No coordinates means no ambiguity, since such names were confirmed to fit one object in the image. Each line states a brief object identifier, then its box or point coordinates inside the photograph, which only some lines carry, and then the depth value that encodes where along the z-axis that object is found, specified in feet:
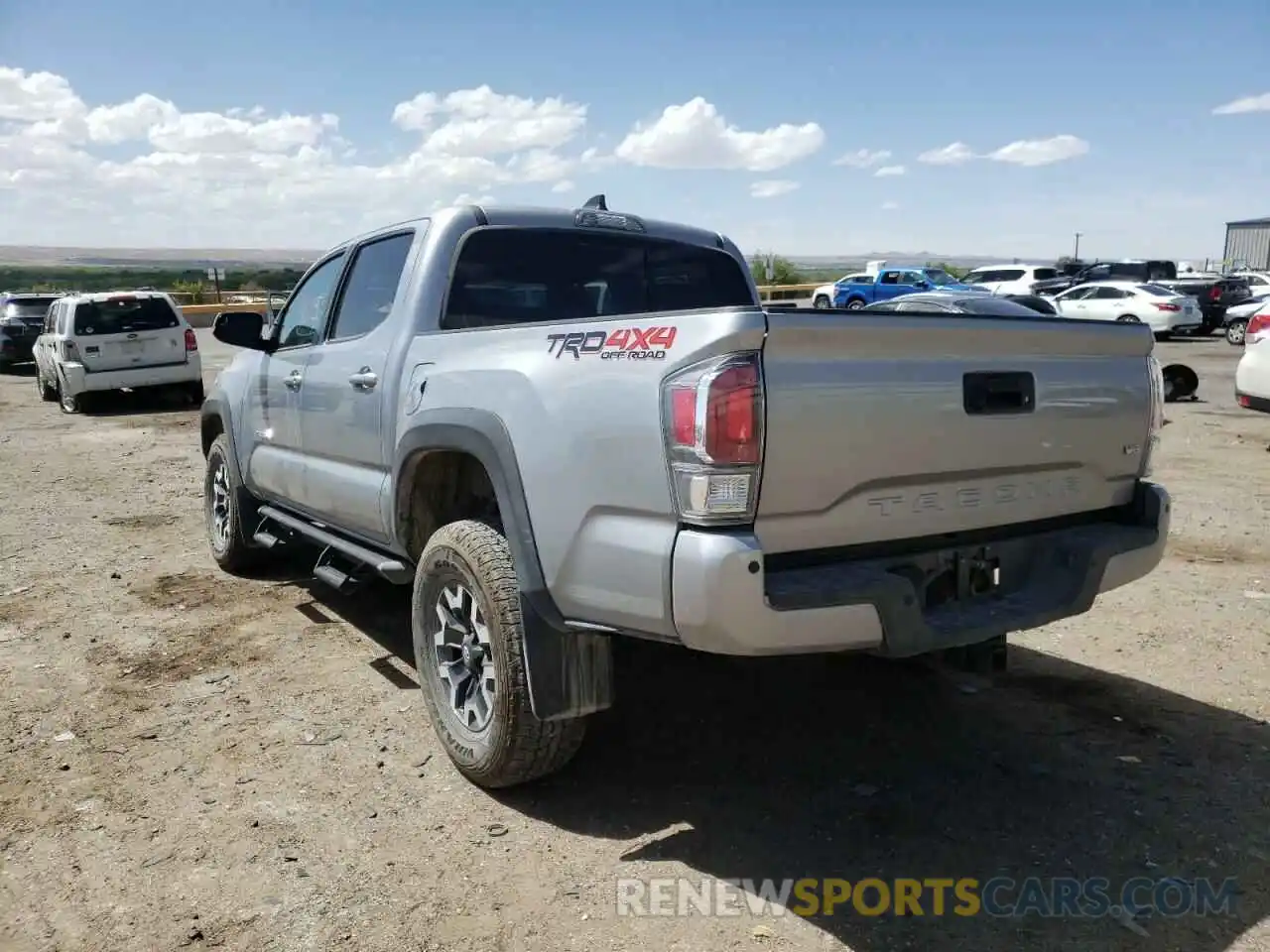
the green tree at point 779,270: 197.88
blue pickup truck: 109.50
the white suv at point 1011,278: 107.04
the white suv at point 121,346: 48.26
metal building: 242.78
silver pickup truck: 8.80
